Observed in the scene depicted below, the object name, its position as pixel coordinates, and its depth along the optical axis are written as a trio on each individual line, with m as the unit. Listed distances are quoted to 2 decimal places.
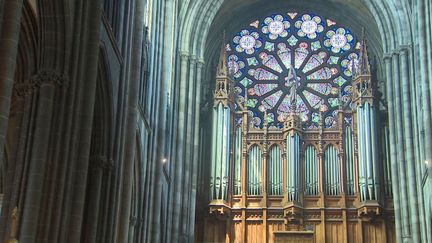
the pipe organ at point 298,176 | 37.19
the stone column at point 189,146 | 35.06
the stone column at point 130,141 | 23.69
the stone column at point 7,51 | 13.70
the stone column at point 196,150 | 35.44
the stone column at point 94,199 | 21.09
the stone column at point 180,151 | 33.94
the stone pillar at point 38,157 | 17.16
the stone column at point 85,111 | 18.69
